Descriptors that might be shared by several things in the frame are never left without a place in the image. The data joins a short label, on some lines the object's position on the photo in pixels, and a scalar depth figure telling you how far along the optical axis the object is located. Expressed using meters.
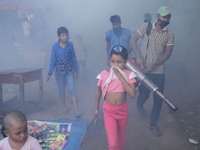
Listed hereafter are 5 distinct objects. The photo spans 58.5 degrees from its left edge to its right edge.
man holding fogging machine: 3.28
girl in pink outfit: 2.27
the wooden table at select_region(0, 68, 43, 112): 3.99
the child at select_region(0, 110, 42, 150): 1.74
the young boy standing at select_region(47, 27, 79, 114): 4.08
